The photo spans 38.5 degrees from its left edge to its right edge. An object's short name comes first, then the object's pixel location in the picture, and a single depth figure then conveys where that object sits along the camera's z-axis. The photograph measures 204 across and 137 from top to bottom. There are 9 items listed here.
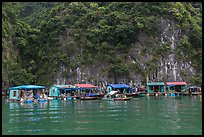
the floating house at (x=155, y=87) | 49.25
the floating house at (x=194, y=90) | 47.90
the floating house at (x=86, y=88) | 45.31
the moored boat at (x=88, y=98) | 38.62
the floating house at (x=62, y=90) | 45.25
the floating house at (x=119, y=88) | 46.83
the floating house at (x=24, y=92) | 35.59
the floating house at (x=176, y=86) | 49.55
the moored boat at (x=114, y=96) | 35.56
